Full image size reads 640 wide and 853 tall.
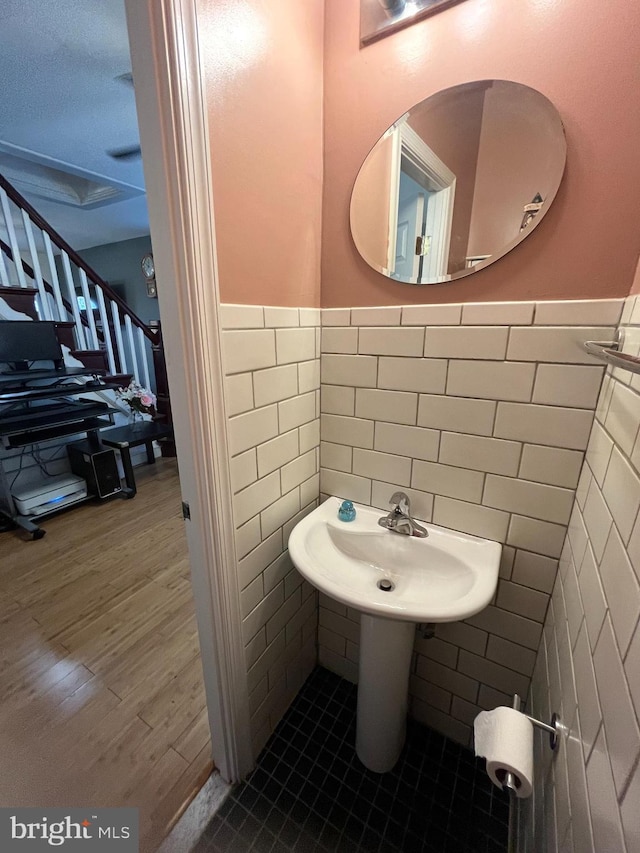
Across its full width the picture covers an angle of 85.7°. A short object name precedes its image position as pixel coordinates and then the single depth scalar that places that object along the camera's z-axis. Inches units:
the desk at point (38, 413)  80.9
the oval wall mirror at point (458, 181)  29.5
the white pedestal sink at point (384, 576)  34.4
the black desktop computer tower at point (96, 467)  101.6
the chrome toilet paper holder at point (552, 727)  25.9
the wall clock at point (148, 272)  179.3
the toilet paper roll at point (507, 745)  23.2
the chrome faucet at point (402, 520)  38.8
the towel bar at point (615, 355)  15.1
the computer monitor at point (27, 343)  88.7
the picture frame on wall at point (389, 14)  30.5
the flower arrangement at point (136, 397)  121.1
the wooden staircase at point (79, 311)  96.6
